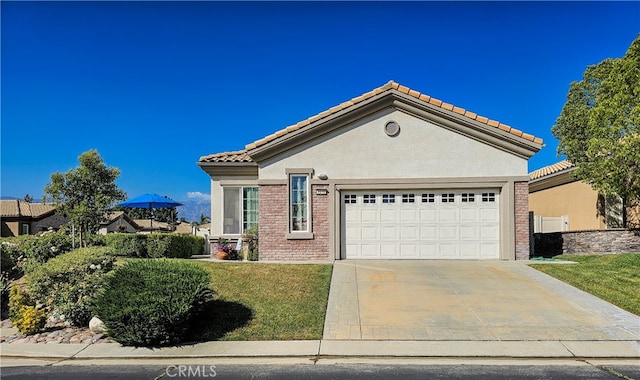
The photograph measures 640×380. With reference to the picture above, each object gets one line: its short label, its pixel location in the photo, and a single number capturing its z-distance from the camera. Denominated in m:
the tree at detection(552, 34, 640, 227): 15.44
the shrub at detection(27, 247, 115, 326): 9.05
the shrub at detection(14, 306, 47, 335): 8.55
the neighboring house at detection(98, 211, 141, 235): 46.12
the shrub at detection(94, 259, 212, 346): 7.59
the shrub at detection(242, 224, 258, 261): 15.50
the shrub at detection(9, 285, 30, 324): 8.80
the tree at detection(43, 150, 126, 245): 17.83
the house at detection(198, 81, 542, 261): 14.65
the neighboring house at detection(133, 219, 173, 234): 56.69
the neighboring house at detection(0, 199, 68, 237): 35.47
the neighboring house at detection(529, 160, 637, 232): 19.84
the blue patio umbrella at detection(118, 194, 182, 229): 20.39
